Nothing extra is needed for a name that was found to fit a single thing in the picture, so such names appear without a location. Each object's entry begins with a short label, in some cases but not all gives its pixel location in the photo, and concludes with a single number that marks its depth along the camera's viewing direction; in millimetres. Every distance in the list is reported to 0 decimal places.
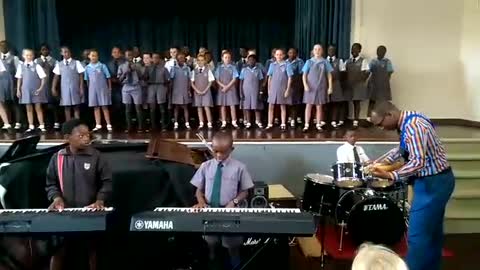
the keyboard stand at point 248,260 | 3210
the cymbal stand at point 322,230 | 4641
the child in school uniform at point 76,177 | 3699
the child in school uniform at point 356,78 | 8023
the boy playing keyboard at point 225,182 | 3793
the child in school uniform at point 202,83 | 7742
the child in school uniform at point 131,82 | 7488
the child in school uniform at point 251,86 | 7773
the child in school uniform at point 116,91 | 7812
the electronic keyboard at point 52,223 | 3082
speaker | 4156
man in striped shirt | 3537
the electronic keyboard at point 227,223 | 3029
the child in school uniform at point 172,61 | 7828
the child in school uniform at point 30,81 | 7480
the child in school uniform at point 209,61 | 7816
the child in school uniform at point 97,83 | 7504
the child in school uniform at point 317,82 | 7586
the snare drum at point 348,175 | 4762
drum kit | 4523
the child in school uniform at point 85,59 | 7729
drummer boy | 5723
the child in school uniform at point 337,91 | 7988
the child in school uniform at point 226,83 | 7762
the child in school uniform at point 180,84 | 7746
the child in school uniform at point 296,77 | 7895
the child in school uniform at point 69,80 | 7523
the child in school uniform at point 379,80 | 8211
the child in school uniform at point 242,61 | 8062
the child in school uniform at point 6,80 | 7559
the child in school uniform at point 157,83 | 7602
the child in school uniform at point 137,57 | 7680
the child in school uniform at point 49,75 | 7637
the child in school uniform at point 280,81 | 7637
